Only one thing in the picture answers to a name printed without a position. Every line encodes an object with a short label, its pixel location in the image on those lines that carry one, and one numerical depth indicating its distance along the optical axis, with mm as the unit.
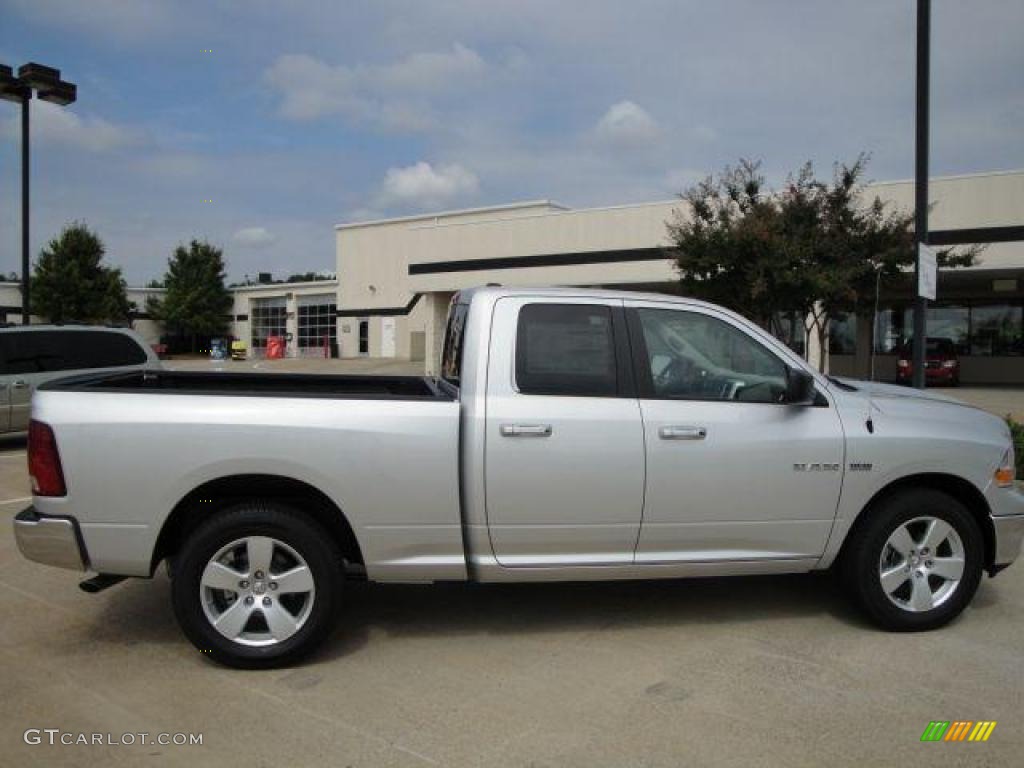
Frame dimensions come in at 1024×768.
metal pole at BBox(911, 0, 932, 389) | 9195
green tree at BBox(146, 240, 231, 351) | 62094
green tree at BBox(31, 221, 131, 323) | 43938
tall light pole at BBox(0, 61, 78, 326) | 16609
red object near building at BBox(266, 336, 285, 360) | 56000
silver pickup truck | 4227
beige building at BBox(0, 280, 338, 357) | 56312
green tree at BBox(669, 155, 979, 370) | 15328
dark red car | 27250
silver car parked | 12195
